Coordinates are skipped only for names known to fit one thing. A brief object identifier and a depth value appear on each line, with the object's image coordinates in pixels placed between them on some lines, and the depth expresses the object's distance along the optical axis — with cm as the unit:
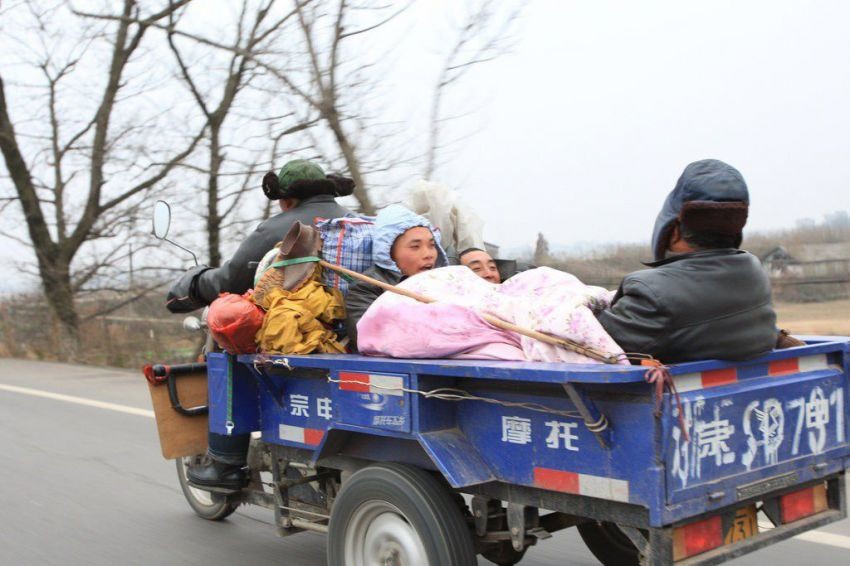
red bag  398
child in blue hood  412
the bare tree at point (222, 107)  1226
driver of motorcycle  454
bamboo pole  292
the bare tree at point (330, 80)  1027
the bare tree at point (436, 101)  993
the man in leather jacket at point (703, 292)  297
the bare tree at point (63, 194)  1555
